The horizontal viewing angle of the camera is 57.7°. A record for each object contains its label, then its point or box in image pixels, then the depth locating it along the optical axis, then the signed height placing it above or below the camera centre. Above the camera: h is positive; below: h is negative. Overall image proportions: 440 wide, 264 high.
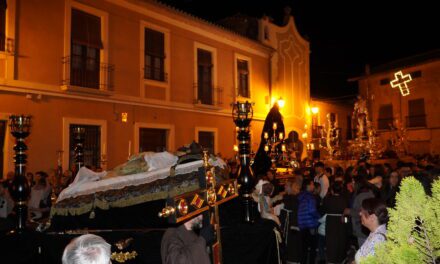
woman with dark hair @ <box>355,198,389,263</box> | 4.05 -0.68
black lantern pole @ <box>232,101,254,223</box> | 5.72 -0.07
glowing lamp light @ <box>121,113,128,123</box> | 13.78 +1.15
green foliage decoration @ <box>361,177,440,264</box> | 1.35 -0.26
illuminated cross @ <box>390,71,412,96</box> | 13.24 +2.28
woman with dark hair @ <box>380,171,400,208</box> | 7.50 -0.80
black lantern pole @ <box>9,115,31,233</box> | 6.10 -0.31
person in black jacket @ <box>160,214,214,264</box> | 3.40 -0.84
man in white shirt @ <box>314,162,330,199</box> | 9.21 -0.71
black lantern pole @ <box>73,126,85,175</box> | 7.07 +0.01
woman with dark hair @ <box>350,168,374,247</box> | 6.85 -1.06
